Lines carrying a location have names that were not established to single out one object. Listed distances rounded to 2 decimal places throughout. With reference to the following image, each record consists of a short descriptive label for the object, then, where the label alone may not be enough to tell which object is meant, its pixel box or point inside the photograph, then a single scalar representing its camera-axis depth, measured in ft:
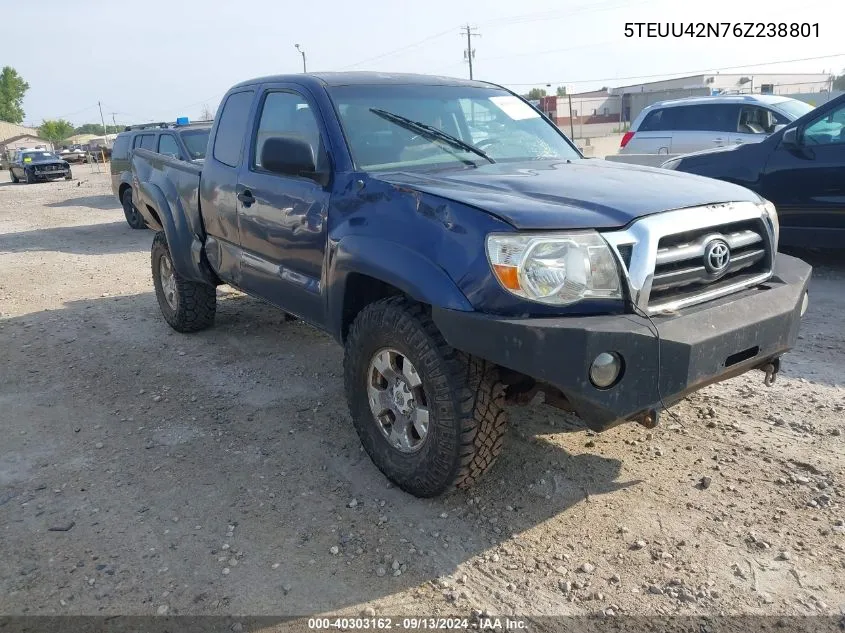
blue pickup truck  8.46
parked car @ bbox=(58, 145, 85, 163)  168.76
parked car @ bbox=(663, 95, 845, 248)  20.58
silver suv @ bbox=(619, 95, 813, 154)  34.60
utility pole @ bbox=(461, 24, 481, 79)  186.80
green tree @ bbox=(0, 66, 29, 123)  327.67
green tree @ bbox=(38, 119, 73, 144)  319.47
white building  158.10
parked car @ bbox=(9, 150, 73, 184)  99.60
